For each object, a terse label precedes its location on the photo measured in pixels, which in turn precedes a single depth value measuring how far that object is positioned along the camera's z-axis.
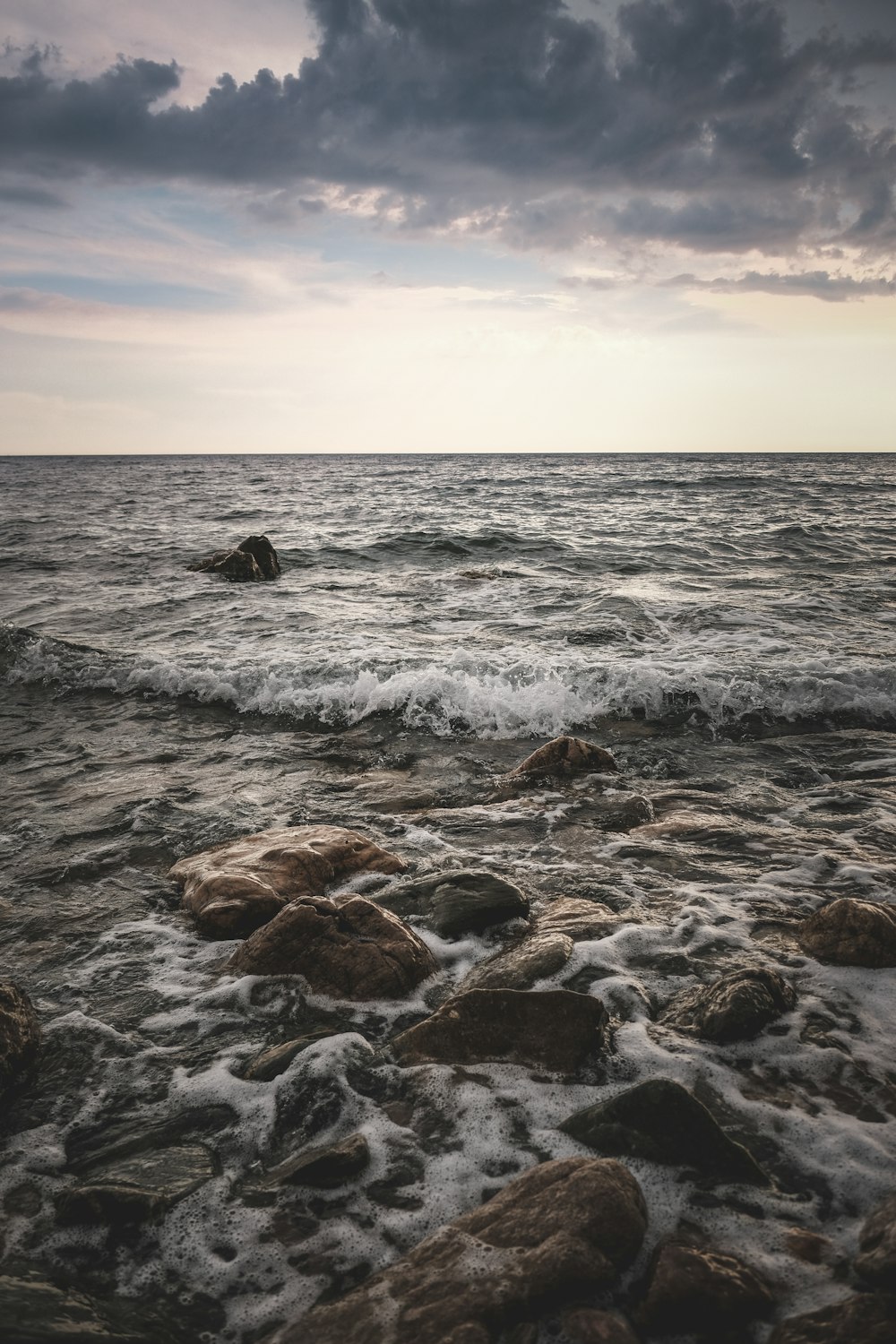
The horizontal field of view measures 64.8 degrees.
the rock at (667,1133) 2.17
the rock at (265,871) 3.58
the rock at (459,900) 3.56
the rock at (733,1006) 2.73
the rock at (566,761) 5.50
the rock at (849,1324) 1.59
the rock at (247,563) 13.77
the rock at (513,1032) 2.67
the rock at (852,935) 3.15
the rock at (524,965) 3.09
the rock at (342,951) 3.11
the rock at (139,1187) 2.09
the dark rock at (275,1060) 2.66
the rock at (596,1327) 1.67
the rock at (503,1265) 1.73
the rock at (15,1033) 2.55
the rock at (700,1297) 1.71
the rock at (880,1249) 1.73
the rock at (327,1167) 2.23
